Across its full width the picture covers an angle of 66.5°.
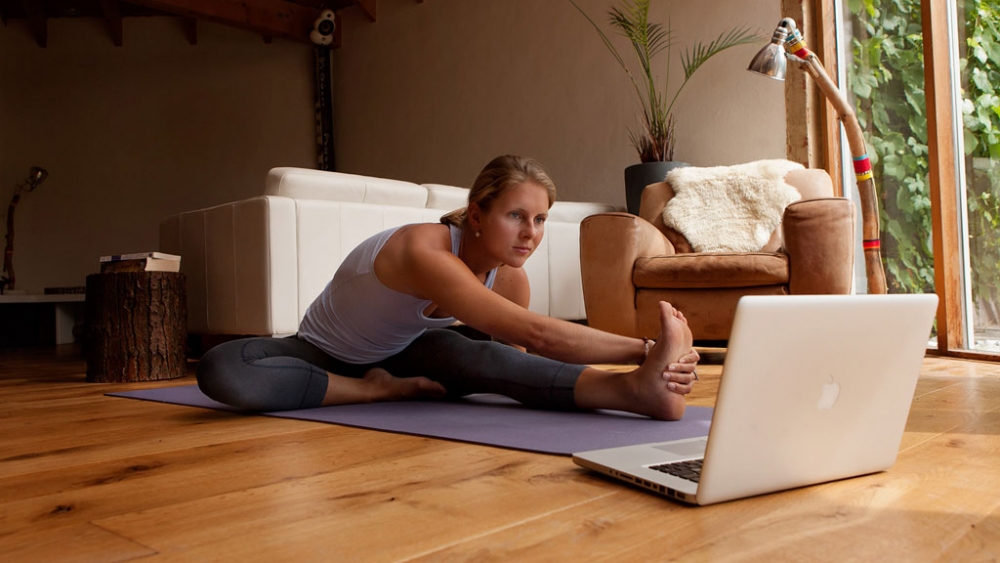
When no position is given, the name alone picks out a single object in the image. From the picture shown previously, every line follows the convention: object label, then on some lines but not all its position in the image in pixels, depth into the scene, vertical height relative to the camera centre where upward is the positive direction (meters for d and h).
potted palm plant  4.20 +1.18
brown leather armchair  2.89 +0.05
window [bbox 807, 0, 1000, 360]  3.22 +0.53
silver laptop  0.84 -0.14
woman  1.51 -0.11
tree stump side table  2.97 -0.11
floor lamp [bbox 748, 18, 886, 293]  2.93 +0.65
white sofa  3.04 +0.25
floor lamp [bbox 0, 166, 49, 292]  6.56 +0.73
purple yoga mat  1.39 -0.28
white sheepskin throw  3.50 +0.37
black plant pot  4.20 +0.60
